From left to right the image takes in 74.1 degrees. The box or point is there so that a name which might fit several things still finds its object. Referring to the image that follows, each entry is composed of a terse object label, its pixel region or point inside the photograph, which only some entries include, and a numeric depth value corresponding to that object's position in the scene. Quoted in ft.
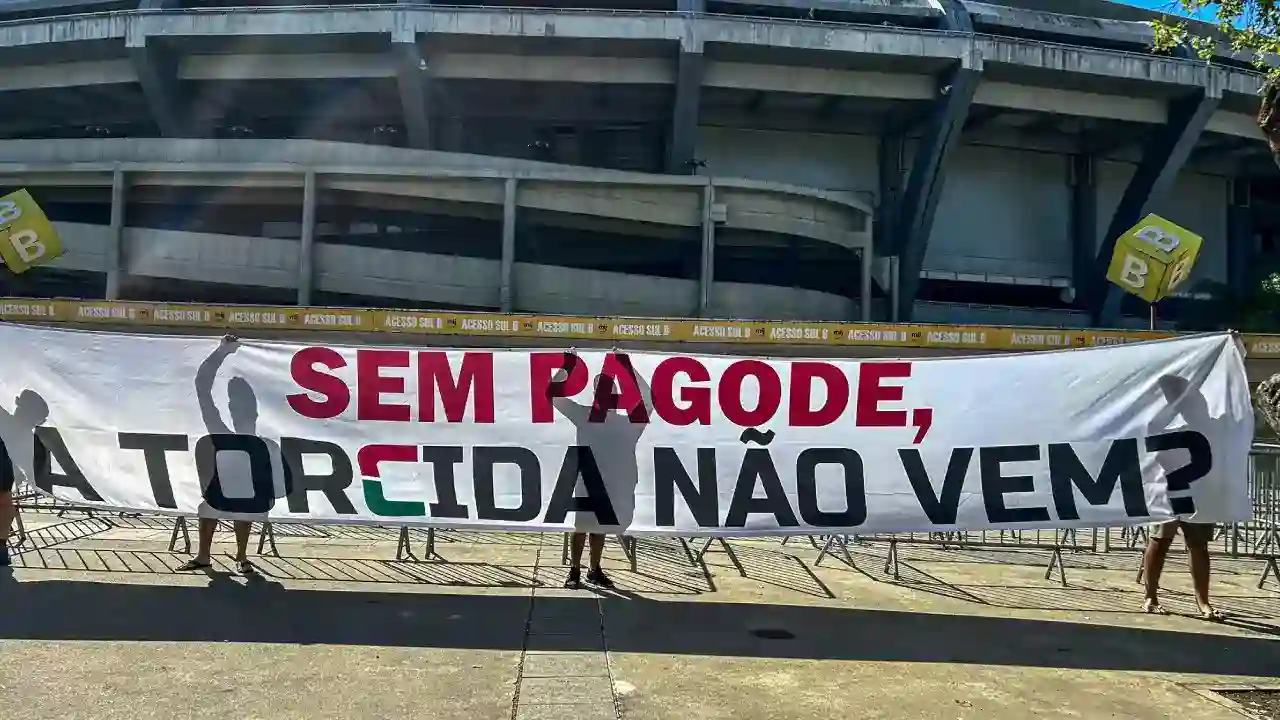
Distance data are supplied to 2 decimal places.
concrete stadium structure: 99.86
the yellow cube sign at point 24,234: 96.53
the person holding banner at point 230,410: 20.29
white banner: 19.42
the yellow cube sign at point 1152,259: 98.32
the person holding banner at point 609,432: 19.94
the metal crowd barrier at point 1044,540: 25.30
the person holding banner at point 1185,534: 19.25
